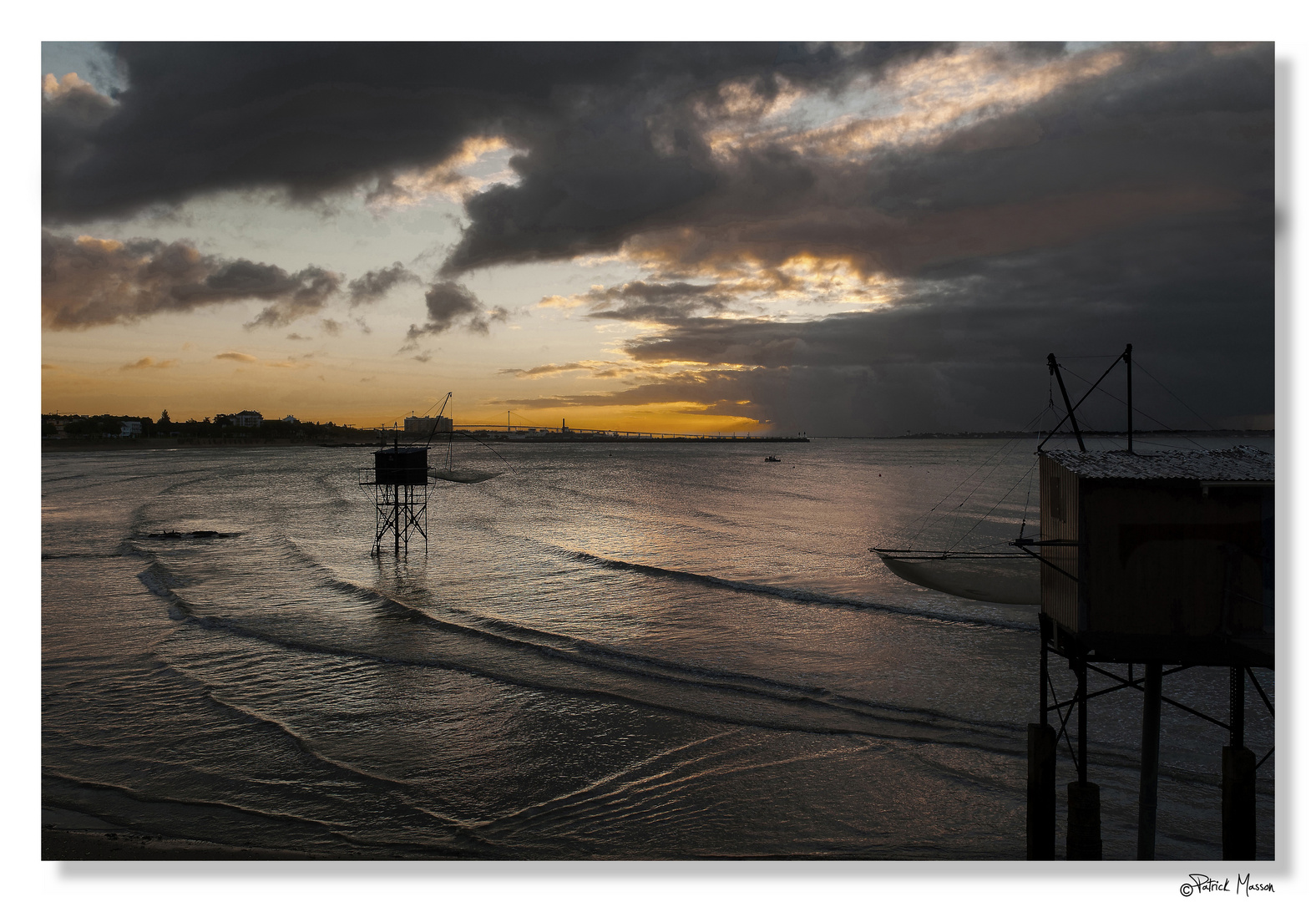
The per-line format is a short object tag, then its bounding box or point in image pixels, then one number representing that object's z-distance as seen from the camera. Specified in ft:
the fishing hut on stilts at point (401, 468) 107.45
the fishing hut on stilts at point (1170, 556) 27.40
